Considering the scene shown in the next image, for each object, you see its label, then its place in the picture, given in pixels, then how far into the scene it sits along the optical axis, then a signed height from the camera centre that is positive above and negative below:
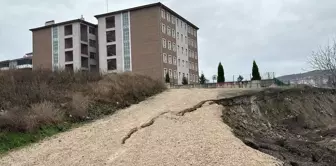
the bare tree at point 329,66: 45.62 +1.85
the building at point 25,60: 84.52 +6.42
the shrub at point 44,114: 14.27 -0.97
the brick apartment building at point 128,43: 60.44 +7.42
